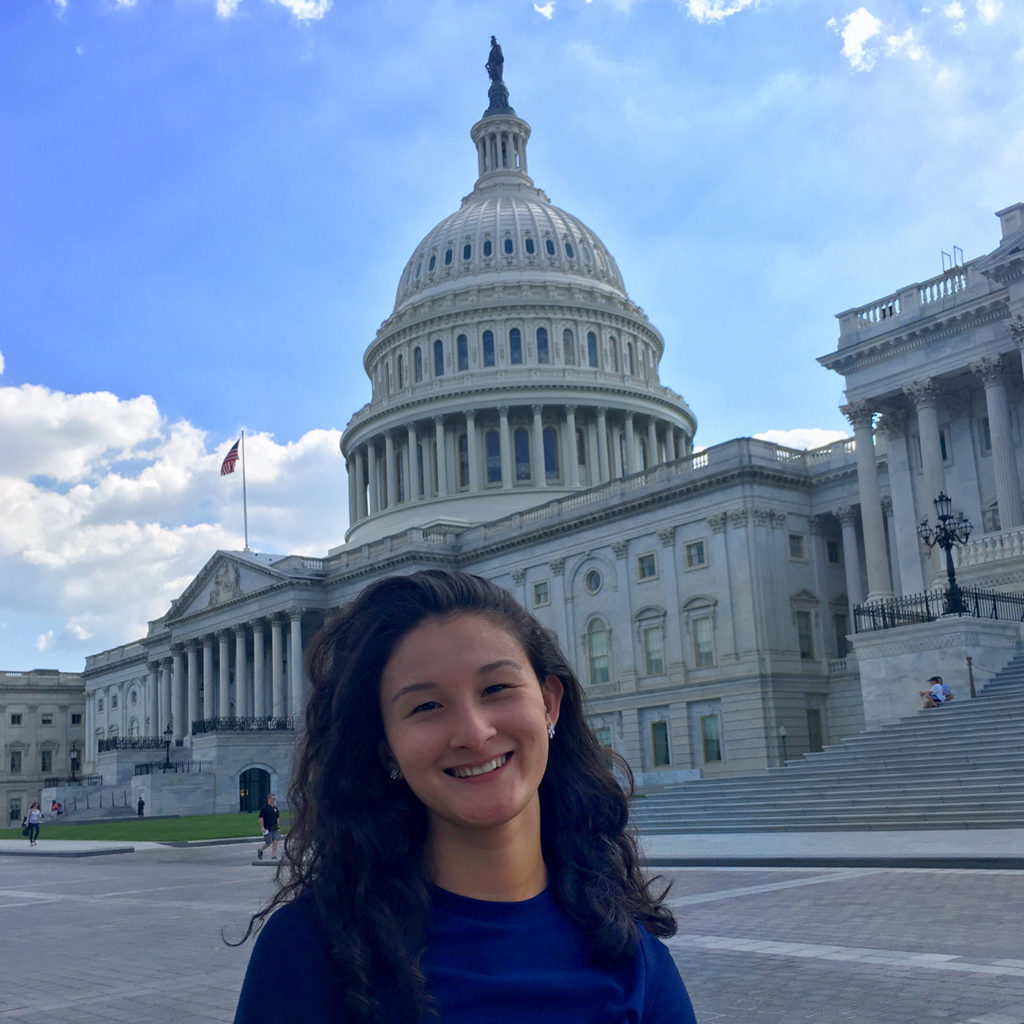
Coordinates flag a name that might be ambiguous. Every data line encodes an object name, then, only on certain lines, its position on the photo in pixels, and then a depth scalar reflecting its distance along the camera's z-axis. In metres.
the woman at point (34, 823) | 46.72
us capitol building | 46.69
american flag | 89.62
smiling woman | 2.86
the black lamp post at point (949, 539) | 34.75
